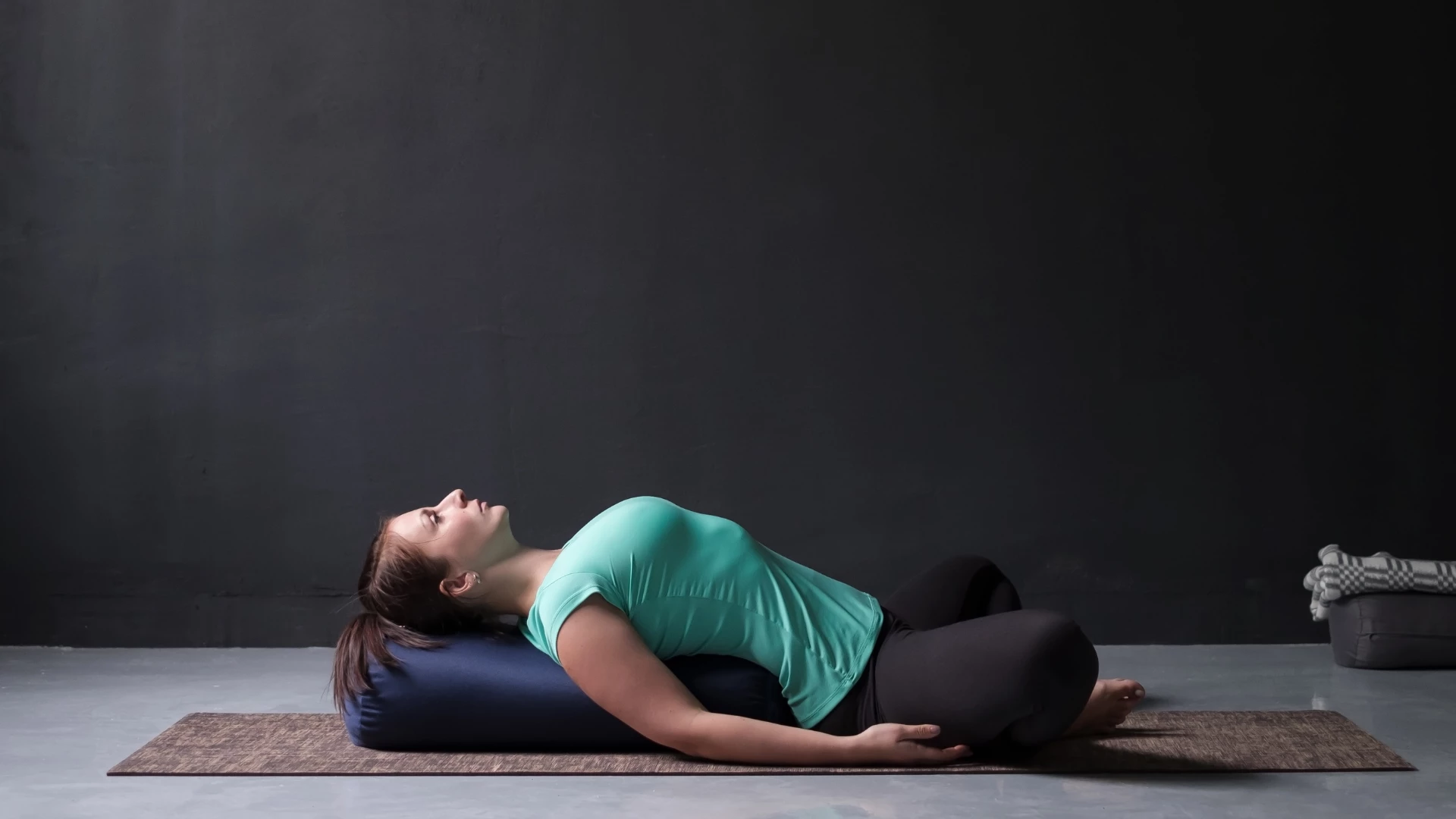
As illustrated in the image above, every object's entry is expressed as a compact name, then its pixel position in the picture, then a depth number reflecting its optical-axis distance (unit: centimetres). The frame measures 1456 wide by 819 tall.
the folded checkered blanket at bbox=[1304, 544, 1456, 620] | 351
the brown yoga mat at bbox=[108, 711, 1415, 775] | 245
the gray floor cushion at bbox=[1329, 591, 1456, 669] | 349
